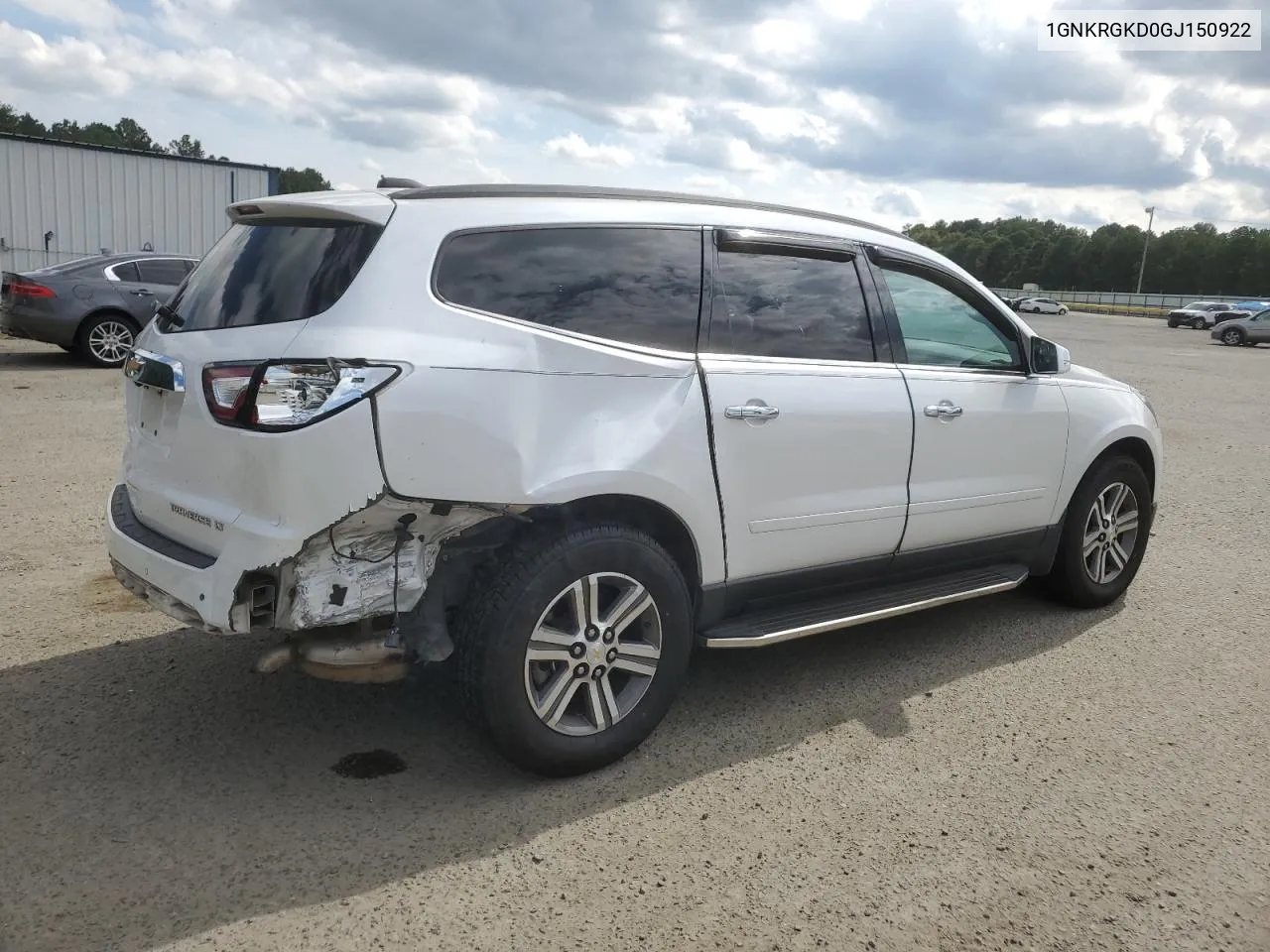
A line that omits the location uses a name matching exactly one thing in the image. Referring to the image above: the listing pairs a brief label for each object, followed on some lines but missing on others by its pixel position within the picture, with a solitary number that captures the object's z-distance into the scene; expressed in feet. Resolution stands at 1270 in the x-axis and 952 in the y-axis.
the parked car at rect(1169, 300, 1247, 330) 159.53
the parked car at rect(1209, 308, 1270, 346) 111.24
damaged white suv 9.79
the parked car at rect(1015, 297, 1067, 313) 210.57
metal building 62.85
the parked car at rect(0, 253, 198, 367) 41.29
